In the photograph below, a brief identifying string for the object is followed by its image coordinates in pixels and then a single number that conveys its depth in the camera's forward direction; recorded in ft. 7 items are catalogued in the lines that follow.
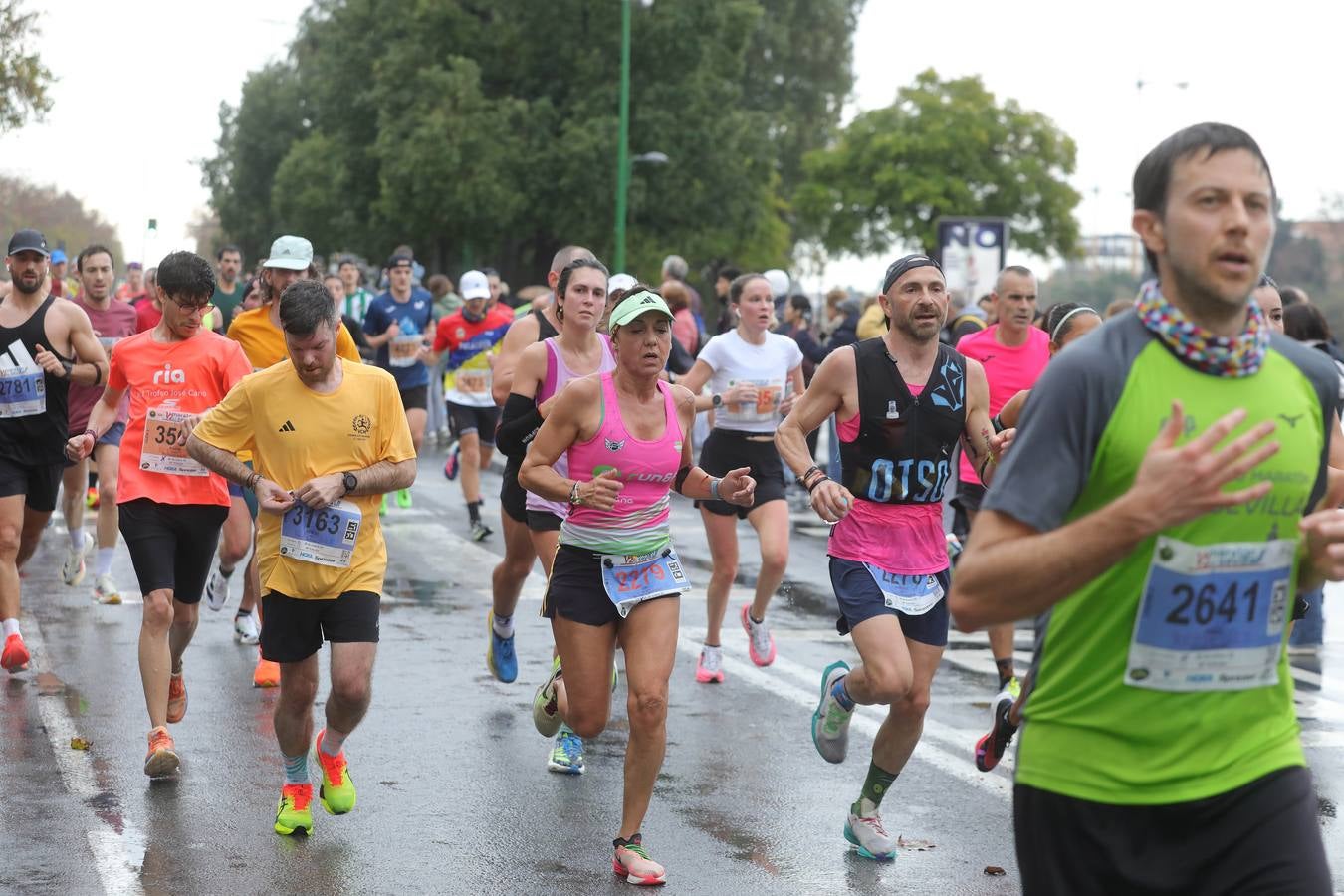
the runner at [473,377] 52.21
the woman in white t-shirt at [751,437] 32.07
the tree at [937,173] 188.96
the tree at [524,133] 149.59
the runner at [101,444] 37.14
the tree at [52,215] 175.65
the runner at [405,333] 55.42
